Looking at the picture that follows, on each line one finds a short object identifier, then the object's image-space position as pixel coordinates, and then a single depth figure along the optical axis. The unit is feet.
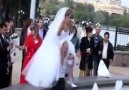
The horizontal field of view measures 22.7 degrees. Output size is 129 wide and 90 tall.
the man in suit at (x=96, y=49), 28.18
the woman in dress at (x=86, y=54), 27.82
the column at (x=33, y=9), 40.29
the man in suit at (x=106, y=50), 28.54
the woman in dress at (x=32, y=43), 22.61
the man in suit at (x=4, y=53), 20.68
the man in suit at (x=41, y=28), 24.82
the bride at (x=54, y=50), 17.83
